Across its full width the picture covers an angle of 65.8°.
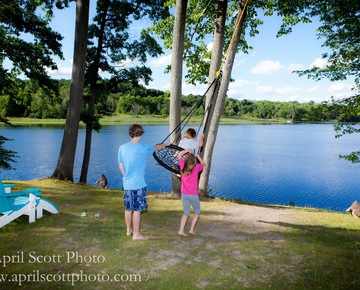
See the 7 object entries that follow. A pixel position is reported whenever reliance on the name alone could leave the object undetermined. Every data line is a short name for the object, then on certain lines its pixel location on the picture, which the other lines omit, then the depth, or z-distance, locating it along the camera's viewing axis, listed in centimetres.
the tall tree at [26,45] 1028
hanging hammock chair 538
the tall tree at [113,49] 1222
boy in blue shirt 428
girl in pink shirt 461
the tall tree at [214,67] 818
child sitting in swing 486
